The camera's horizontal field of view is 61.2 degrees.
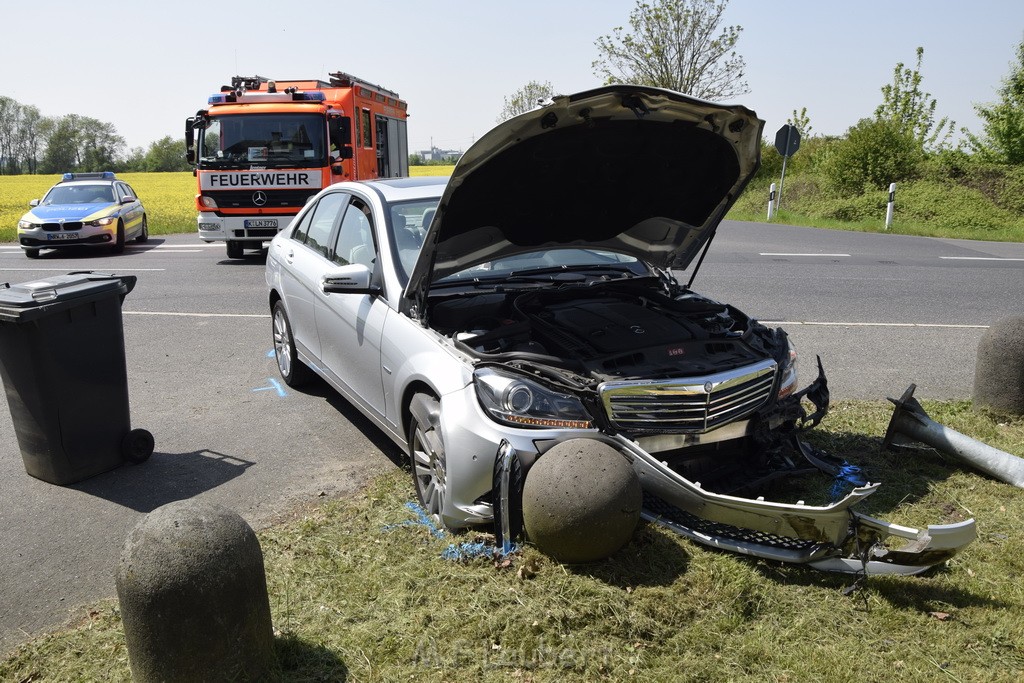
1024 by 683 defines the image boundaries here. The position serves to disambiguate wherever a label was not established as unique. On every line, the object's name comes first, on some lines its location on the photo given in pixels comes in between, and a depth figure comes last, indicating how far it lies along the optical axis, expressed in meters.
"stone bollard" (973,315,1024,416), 5.95
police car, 17.59
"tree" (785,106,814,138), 49.07
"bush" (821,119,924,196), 27.95
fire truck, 15.32
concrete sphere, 3.61
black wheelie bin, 4.91
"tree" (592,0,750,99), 40.50
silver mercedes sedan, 3.87
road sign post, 23.64
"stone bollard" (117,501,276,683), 2.86
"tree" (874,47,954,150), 38.56
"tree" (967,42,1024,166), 28.47
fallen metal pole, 4.89
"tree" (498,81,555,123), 68.69
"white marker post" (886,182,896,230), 22.30
